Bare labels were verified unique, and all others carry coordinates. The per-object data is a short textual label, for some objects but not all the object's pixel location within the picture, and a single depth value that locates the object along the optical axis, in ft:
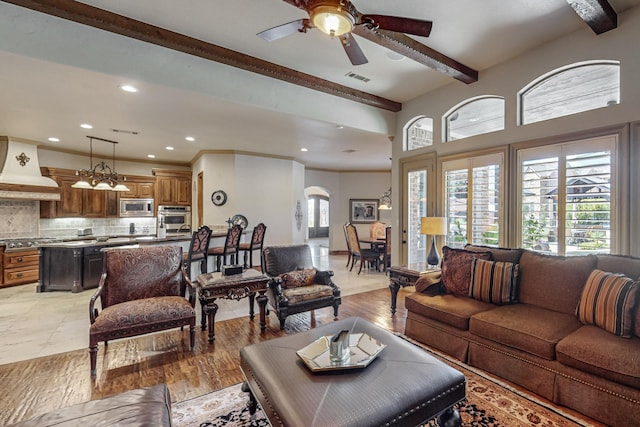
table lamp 12.83
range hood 18.78
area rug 6.35
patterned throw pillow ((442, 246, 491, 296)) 10.19
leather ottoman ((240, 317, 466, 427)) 4.60
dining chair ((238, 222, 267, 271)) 21.17
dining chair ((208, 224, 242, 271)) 18.52
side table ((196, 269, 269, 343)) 10.22
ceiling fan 6.59
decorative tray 5.69
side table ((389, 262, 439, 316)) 12.03
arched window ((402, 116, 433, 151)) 17.24
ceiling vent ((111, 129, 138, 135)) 18.01
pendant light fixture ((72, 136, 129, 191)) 19.94
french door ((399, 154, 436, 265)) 16.66
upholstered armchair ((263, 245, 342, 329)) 11.25
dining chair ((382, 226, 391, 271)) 22.03
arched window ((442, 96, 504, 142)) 14.10
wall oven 27.07
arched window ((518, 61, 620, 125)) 10.62
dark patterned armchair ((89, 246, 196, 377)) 8.43
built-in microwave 26.09
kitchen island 16.61
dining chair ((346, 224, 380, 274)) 22.53
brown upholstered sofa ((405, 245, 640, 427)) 6.24
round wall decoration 23.67
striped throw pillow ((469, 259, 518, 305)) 9.25
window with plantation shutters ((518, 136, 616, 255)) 10.34
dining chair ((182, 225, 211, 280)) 15.56
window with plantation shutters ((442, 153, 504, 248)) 13.51
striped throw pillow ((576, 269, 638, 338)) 6.72
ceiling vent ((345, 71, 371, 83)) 14.00
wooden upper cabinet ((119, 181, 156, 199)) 26.43
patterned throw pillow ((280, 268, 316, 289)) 12.04
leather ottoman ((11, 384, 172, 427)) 4.31
